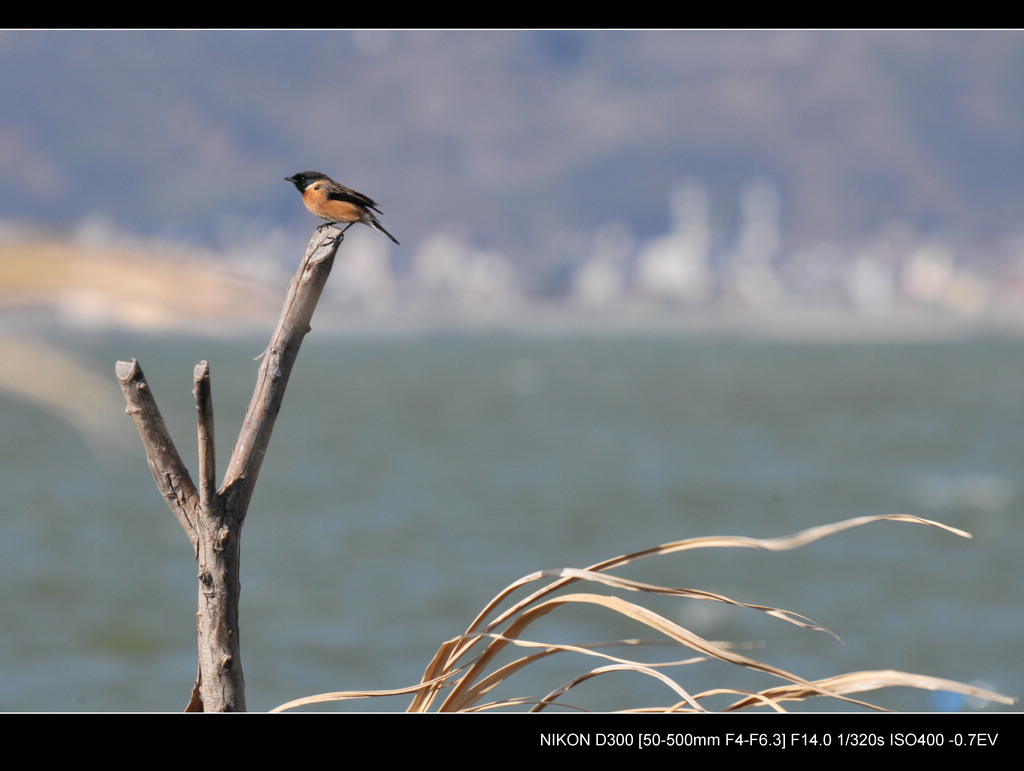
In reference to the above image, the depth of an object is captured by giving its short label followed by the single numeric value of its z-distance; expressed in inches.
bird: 663.6
